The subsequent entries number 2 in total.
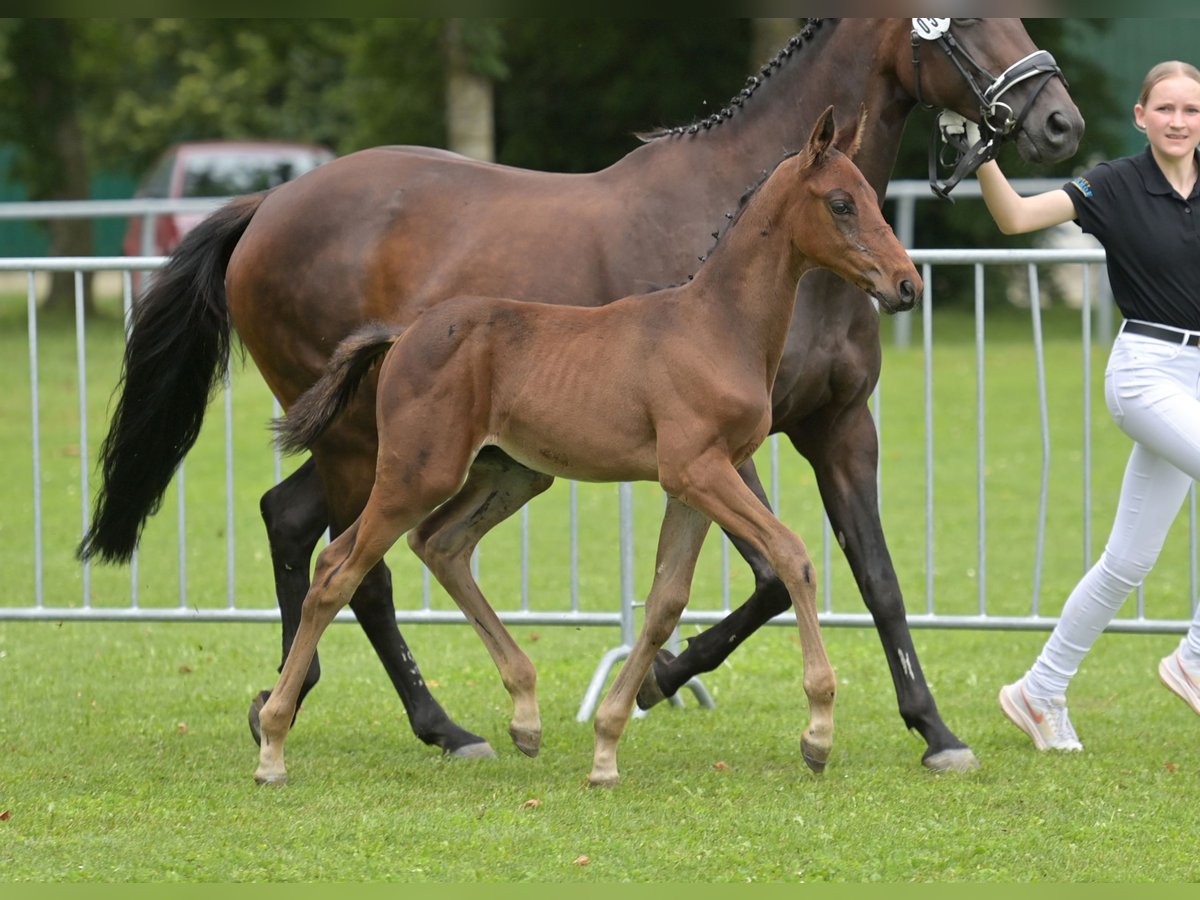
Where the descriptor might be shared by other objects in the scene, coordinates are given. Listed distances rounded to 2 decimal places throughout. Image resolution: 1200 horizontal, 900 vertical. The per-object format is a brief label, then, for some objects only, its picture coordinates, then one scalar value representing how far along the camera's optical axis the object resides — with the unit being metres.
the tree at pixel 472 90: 37.22
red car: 42.12
